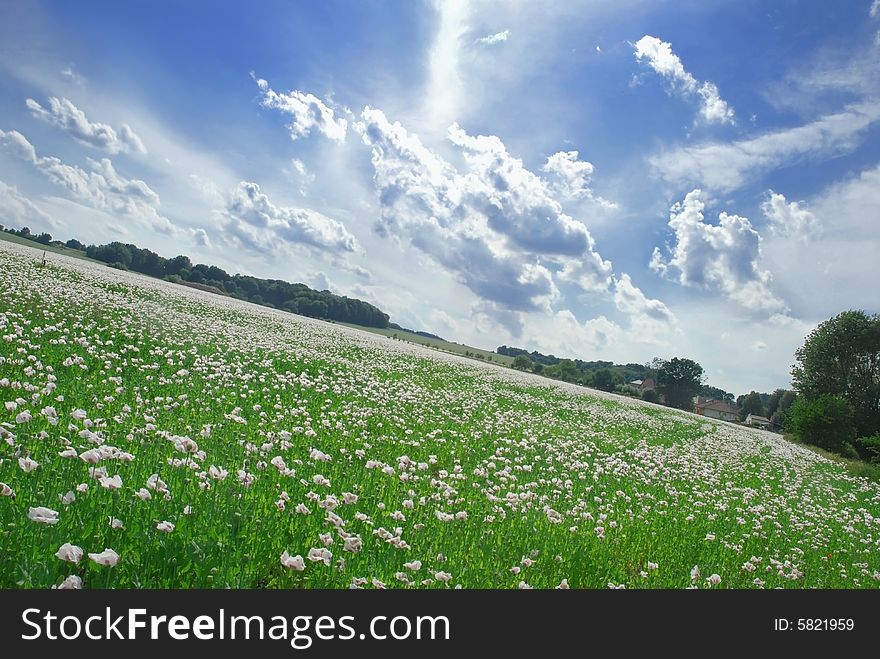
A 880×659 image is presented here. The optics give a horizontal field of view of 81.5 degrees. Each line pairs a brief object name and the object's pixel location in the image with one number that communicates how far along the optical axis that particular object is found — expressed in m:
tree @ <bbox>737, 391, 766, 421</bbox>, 135.75
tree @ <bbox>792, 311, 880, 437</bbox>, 48.38
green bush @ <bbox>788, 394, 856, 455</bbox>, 38.00
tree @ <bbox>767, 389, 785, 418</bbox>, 118.46
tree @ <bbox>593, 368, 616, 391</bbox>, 106.56
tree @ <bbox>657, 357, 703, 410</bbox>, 119.38
